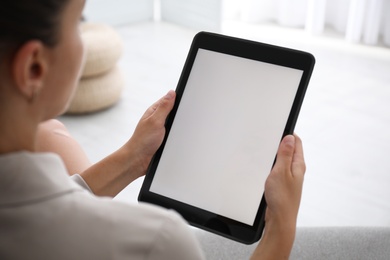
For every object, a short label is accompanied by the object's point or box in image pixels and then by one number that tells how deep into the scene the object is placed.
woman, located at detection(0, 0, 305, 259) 0.69
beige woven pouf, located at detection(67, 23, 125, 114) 2.64
